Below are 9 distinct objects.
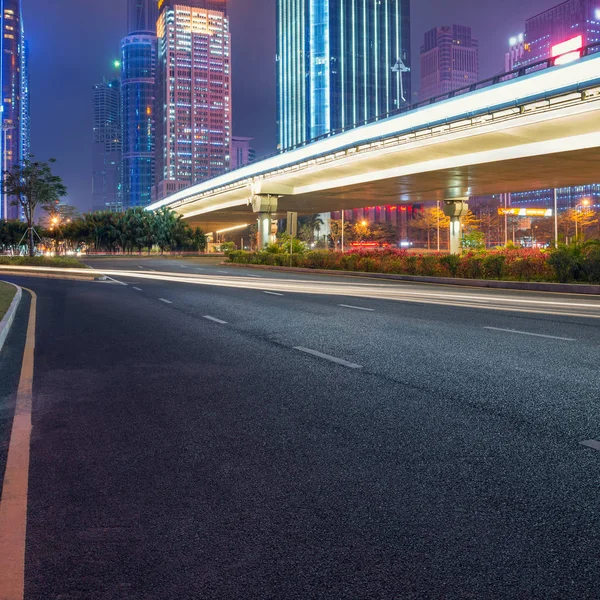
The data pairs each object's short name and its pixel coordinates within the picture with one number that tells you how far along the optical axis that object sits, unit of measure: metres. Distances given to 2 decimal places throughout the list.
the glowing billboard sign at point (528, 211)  97.74
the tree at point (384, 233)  161.90
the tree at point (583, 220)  94.31
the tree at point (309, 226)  154.00
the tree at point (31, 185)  60.12
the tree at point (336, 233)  152.50
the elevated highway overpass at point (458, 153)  32.31
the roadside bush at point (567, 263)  25.50
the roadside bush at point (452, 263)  31.36
